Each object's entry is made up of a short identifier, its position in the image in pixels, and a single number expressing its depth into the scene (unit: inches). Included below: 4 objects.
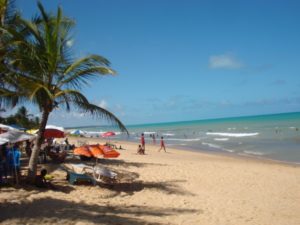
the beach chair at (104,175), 382.0
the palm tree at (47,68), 315.9
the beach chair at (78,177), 363.3
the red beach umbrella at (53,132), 553.0
